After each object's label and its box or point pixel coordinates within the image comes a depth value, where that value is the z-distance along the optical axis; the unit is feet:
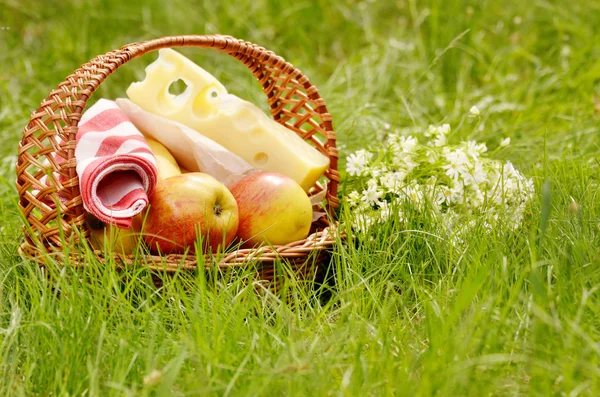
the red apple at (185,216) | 12.22
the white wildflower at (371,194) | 14.17
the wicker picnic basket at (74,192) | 11.71
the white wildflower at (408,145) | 14.83
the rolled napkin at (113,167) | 11.64
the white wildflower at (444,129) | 15.29
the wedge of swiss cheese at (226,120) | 14.60
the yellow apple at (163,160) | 13.74
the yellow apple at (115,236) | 11.91
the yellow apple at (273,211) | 13.15
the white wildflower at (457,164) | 13.99
